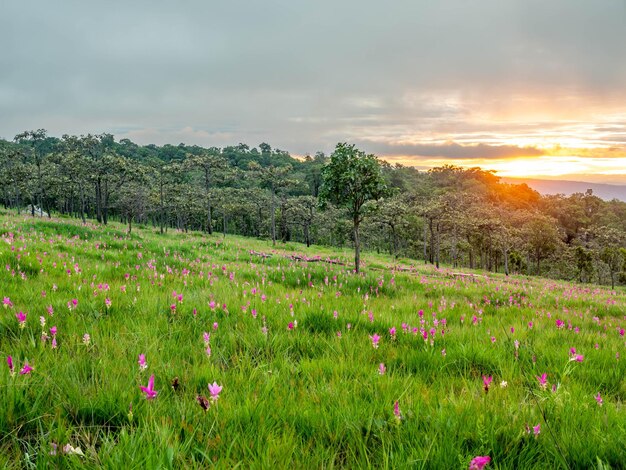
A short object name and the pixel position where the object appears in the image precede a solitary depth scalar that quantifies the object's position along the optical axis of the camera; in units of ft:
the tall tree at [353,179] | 43.93
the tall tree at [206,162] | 219.00
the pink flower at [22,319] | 10.55
